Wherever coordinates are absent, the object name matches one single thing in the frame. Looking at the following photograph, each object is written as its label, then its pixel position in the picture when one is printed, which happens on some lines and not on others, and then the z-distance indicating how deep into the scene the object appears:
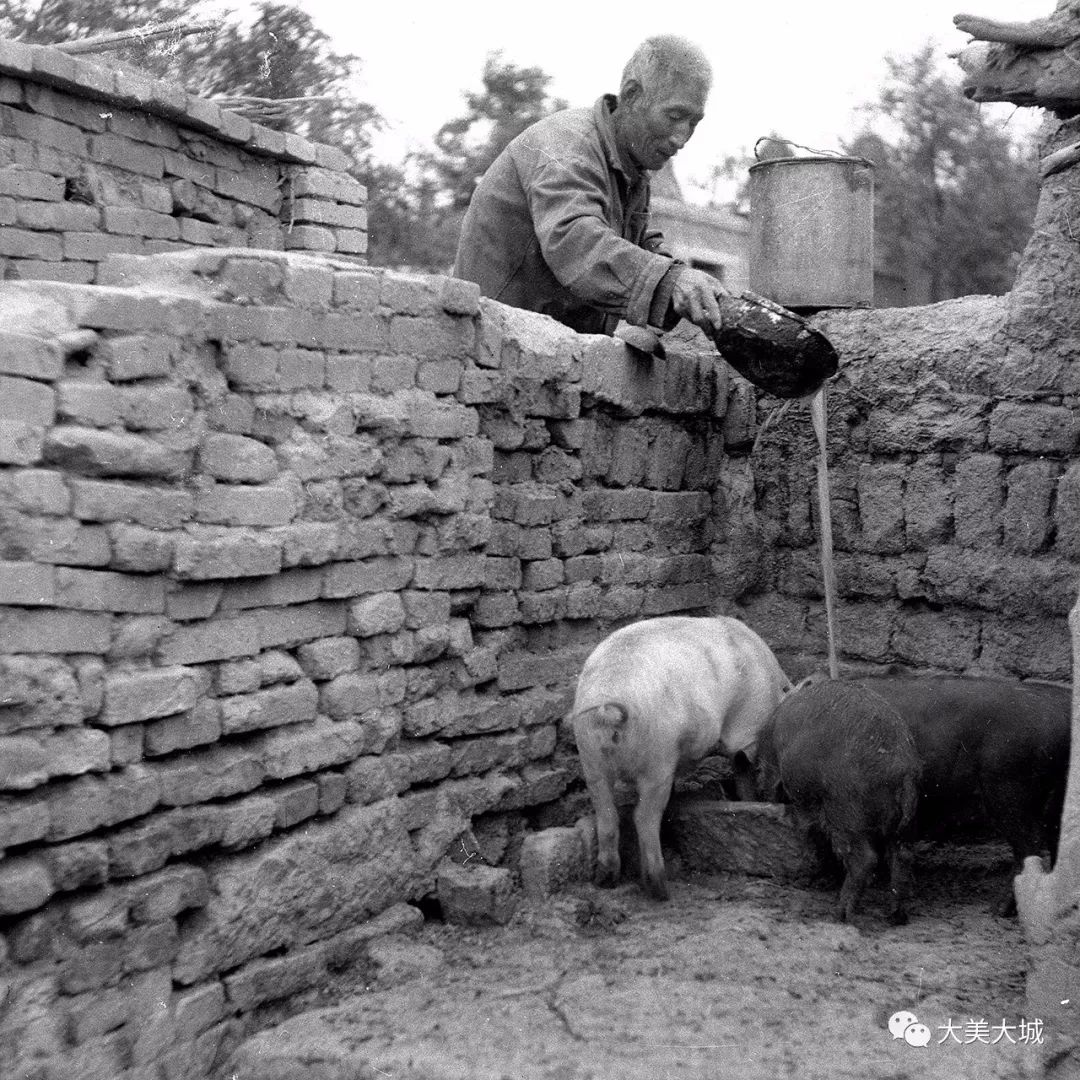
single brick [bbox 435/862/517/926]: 4.56
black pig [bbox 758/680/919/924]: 4.47
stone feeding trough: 4.90
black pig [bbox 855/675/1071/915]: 4.52
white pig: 4.68
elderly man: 5.49
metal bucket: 6.27
